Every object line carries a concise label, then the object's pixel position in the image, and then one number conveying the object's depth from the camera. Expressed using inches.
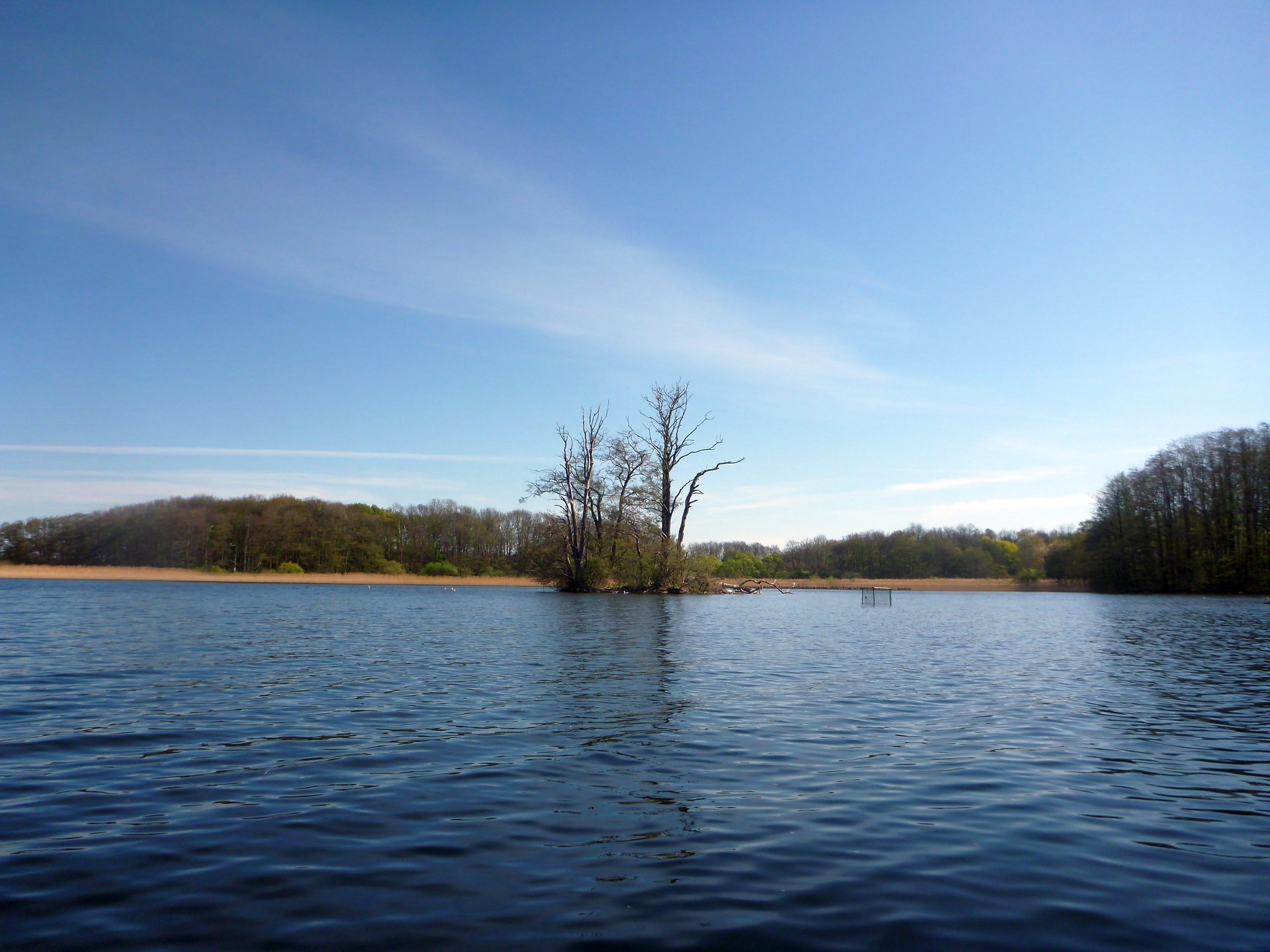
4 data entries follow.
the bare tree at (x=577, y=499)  2377.0
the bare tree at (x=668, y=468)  2336.4
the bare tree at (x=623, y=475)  2354.8
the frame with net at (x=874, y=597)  2255.2
